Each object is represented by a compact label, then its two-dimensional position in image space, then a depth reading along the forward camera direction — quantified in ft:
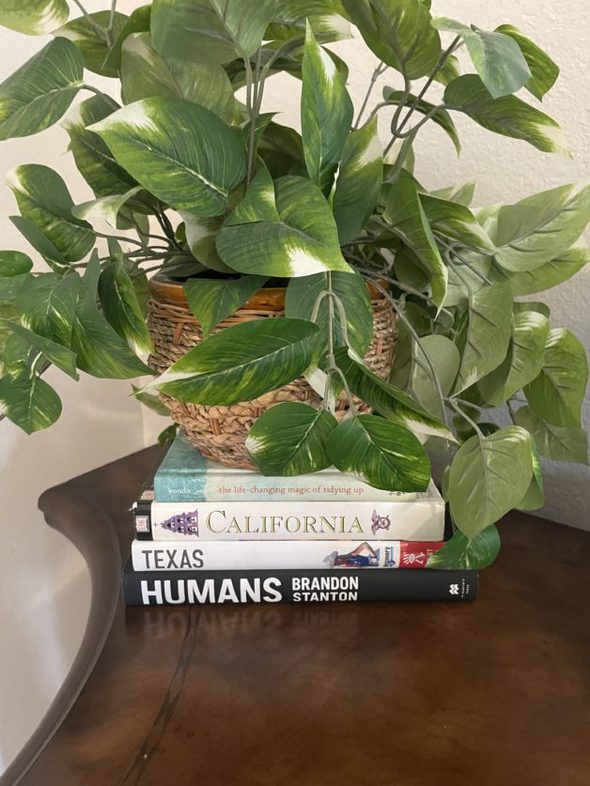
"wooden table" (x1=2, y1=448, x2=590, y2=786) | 1.40
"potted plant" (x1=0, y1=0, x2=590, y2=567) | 1.35
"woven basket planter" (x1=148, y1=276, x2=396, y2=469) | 1.76
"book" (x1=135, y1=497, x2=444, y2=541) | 1.92
